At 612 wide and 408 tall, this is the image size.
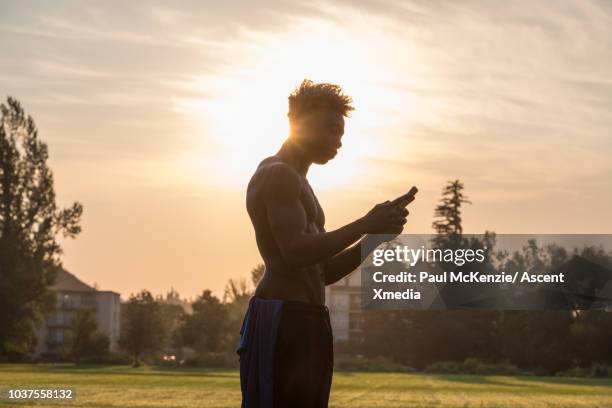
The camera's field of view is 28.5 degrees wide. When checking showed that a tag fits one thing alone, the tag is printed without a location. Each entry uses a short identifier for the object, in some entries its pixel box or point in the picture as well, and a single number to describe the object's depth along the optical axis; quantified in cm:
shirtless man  520
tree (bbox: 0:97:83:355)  8831
